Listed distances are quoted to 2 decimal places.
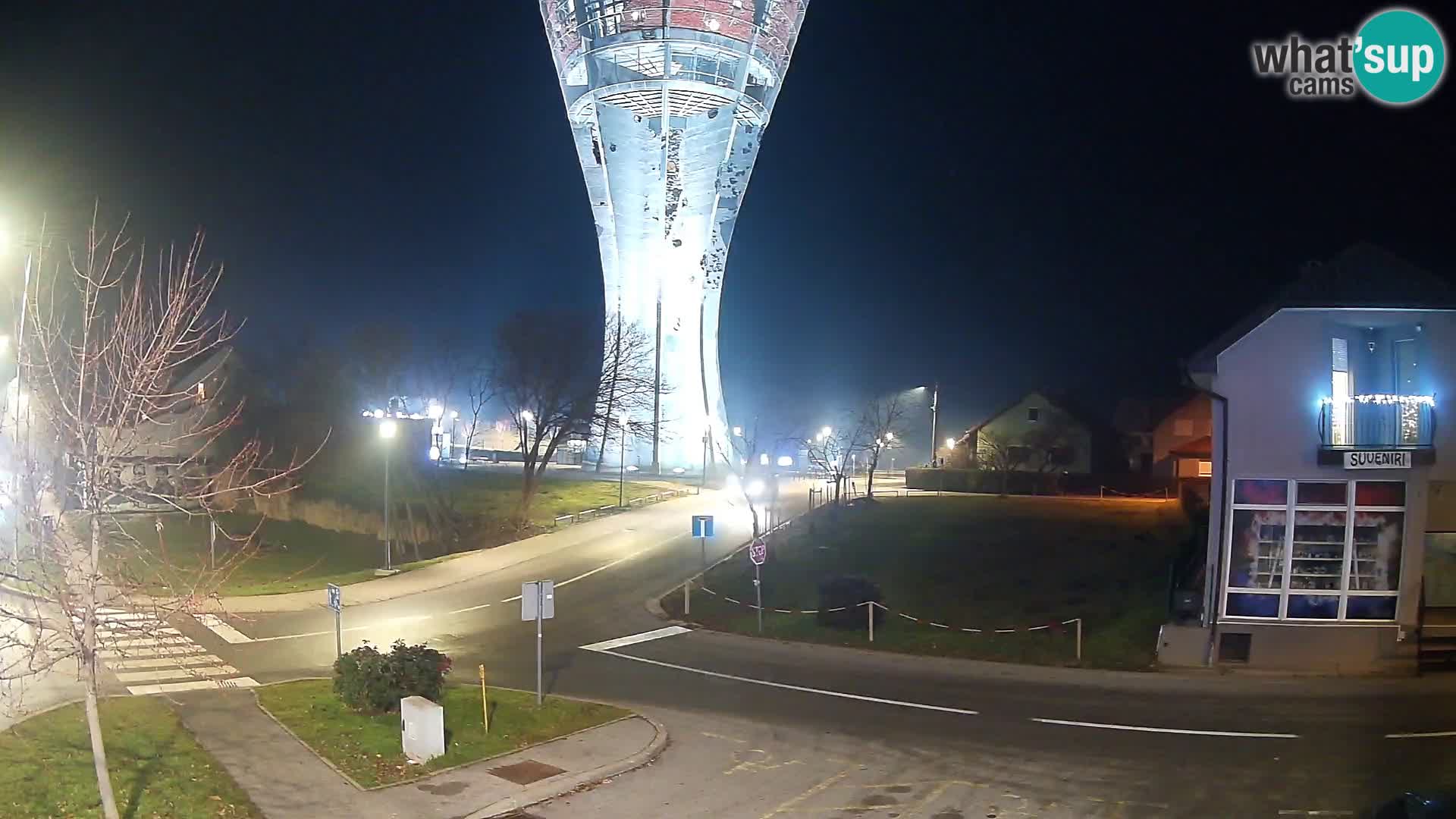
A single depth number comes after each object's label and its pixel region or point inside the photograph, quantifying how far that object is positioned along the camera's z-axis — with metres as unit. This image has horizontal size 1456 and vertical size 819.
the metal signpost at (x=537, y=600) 16.53
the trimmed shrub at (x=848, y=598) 24.44
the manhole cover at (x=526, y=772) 13.18
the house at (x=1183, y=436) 53.97
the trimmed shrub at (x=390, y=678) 15.20
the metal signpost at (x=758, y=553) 24.43
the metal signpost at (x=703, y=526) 29.83
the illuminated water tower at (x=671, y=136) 51.06
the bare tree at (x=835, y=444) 49.32
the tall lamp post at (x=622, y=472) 49.62
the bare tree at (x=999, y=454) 56.97
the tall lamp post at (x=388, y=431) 30.59
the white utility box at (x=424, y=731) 13.61
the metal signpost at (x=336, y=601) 18.48
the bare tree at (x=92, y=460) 9.34
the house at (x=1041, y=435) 64.19
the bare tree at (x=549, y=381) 49.78
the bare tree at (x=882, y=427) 55.69
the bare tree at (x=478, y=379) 65.00
